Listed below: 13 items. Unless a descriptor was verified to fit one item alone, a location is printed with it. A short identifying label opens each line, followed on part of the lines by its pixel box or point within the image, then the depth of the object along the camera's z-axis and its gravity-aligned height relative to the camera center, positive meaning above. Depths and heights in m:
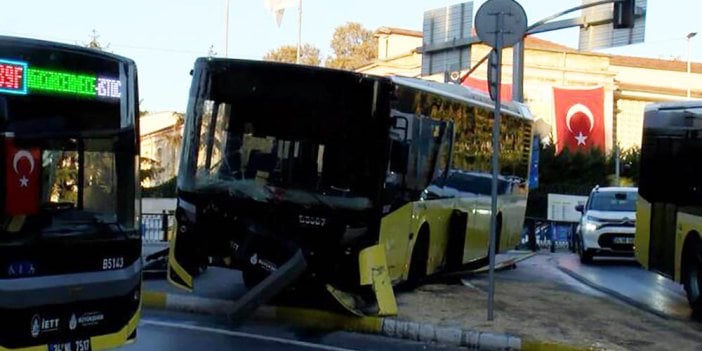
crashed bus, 11.67 -0.32
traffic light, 21.78 +3.37
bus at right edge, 13.93 -0.45
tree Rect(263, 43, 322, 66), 77.56 +7.73
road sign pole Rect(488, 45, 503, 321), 11.68 -0.06
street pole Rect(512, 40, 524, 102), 26.22 +2.36
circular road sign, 11.73 +1.65
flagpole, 43.30 +6.42
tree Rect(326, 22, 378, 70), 81.81 +9.43
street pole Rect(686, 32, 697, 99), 59.94 +5.80
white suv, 23.05 -1.44
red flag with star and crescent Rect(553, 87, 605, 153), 51.19 +2.36
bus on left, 6.96 -0.44
